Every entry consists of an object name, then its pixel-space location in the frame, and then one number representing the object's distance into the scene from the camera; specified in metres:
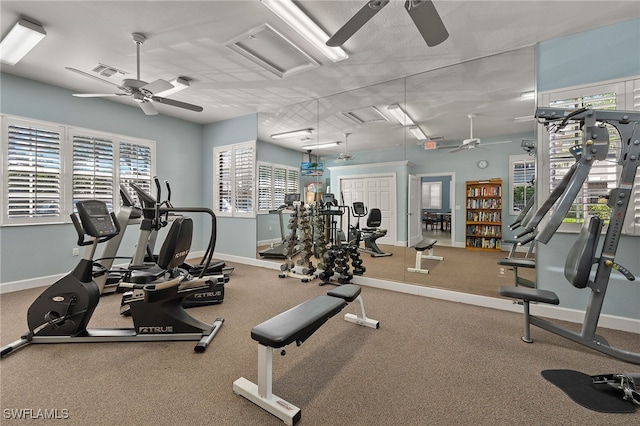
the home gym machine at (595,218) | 2.10
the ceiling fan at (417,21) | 1.73
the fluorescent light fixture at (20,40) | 2.79
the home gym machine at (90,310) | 2.38
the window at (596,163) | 2.78
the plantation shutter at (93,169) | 4.52
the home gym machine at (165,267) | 2.44
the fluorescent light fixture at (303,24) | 2.51
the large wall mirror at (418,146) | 3.46
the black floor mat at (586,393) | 1.71
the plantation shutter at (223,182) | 6.11
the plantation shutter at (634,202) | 2.73
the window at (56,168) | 3.89
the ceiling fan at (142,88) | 3.00
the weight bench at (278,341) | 1.61
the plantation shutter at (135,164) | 5.12
